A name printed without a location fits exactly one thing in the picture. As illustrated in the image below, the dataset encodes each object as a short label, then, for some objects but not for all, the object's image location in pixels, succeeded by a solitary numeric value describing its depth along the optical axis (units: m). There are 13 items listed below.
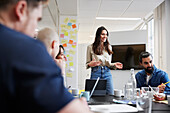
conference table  1.14
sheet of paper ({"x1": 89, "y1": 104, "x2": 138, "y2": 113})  0.95
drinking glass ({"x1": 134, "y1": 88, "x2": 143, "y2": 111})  0.97
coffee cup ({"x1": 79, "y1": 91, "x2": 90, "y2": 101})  1.55
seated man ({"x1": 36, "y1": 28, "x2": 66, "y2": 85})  1.13
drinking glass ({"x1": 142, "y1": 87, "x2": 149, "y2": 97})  1.54
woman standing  2.36
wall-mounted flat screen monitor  5.00
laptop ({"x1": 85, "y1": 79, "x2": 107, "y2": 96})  1.92
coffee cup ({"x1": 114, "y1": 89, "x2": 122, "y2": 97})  1.81
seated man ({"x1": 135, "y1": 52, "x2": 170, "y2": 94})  2.38
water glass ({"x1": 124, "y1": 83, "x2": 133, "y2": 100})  1.63
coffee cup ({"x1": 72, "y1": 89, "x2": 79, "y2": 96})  1.81
